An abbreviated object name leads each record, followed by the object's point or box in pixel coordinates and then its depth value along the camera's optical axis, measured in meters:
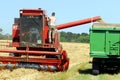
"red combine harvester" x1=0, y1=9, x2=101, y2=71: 18.84
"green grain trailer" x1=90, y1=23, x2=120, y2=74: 17.89
